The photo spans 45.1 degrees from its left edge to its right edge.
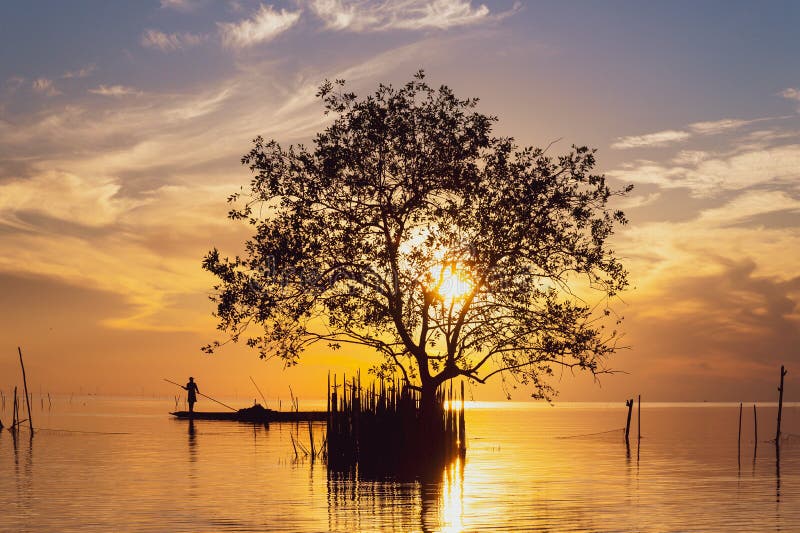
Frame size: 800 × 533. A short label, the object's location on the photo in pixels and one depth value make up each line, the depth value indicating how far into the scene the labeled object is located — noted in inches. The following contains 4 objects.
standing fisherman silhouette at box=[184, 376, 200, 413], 2500.4
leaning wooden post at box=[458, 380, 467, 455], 1379.2
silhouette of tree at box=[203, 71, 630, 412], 1293.1
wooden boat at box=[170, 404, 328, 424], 2657.5
